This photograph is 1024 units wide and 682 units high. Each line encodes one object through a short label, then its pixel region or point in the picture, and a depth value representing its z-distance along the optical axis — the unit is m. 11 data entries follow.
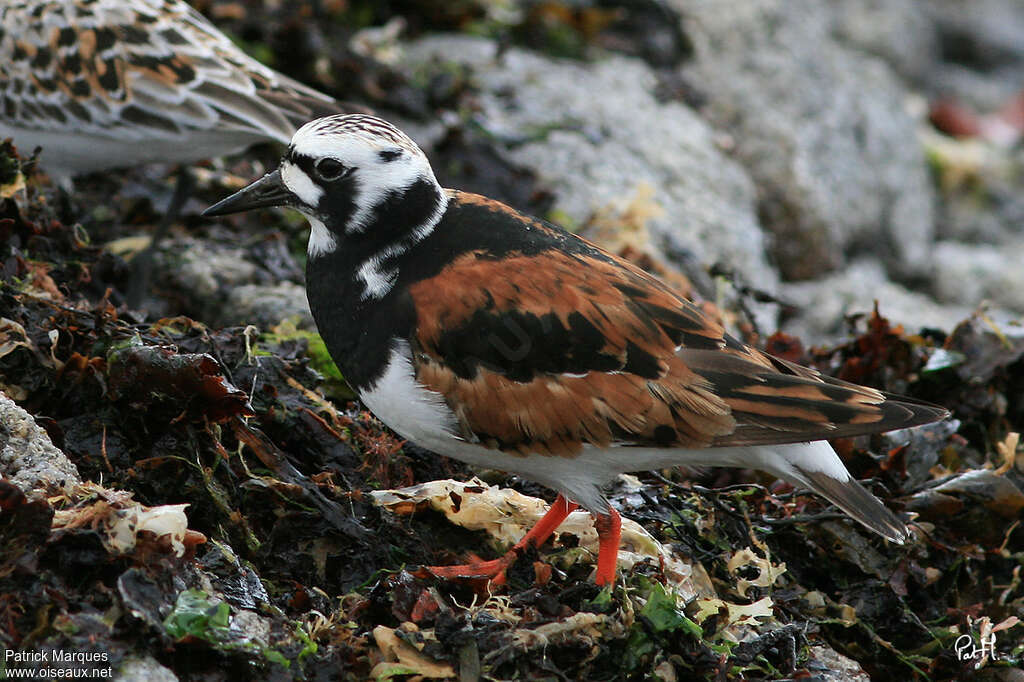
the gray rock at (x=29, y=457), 6.69
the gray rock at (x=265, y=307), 10.38
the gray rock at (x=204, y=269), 11.12
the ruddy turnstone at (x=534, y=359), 7.04
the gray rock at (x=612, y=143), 13.92
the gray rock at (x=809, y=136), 16.17
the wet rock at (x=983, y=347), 10.41
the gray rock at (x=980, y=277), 16.98
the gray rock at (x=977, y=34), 26.09
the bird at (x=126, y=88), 11.33
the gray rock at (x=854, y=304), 14.70
